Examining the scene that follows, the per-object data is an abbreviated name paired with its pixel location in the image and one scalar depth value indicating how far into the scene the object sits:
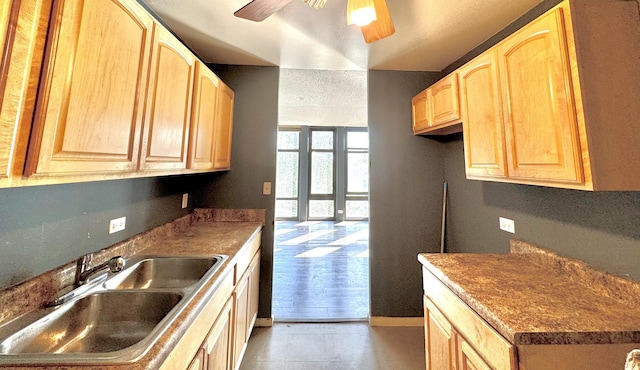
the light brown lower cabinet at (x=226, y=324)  0.90
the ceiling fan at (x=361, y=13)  1.14
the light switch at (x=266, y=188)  2.46
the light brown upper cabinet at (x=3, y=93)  0.59
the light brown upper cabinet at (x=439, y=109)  1.82
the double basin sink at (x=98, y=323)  0.65
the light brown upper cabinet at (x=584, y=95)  0.96
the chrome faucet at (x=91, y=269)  1.07
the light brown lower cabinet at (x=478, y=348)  0.81
